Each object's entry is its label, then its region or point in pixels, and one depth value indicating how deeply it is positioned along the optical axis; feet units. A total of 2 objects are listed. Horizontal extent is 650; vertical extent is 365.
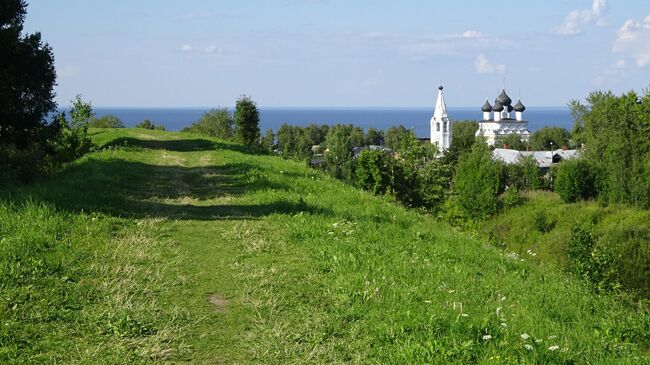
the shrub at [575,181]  184.14
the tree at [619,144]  171.63
